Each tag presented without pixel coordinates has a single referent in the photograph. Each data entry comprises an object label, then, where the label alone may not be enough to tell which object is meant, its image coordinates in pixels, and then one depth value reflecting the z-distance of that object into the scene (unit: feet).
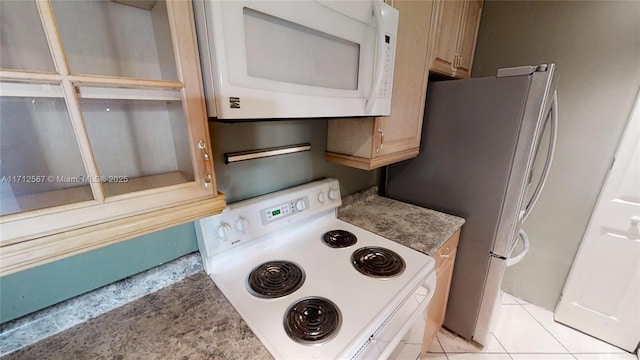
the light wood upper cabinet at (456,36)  4.07
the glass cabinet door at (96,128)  1.41
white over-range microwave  1.76
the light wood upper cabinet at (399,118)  3.42
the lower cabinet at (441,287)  4.00
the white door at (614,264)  4.57
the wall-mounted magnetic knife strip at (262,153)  3.04
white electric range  2.25
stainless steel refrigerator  3.70
